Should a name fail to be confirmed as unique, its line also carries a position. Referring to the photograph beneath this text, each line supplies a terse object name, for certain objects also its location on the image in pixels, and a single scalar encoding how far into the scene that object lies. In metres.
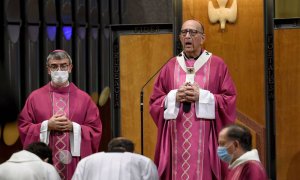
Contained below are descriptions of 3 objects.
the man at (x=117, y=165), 10.55
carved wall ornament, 17.46
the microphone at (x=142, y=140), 16.46
